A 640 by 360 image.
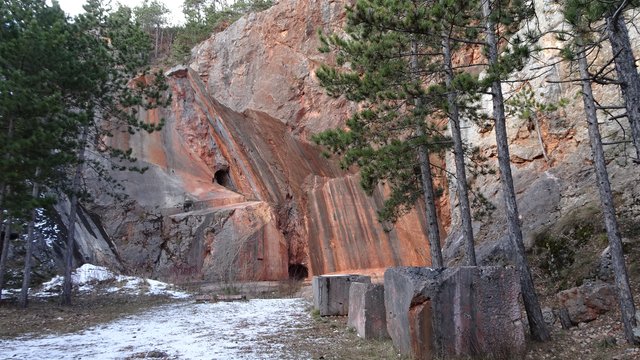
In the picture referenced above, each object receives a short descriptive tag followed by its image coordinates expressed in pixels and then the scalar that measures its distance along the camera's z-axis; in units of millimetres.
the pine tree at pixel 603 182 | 6031
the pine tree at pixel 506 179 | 7449
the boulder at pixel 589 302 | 8016
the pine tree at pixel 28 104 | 9547
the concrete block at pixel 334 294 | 11469
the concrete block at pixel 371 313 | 8164
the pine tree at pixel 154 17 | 48906
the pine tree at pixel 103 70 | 14219
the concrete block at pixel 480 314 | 6285
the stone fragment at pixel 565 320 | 7926
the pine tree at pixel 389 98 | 8648
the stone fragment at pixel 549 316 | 8477
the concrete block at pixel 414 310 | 6340
